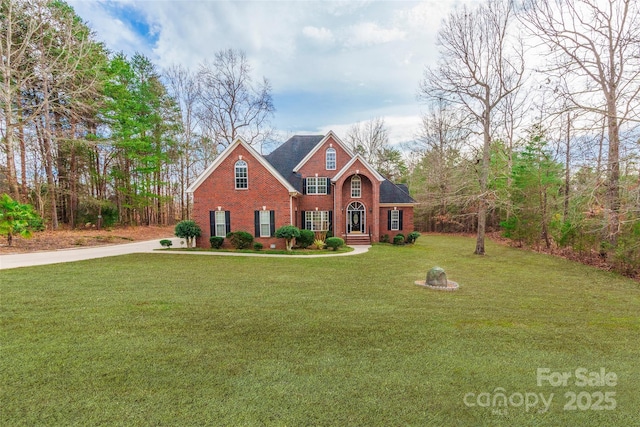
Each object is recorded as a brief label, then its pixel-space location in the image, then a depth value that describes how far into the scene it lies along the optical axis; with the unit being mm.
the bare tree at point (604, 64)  9367
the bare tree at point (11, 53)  13180
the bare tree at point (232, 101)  25750
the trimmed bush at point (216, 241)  15414
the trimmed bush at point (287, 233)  15273
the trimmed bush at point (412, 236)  20031
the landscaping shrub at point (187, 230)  15258
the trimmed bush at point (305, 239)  16344
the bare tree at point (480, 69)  14133
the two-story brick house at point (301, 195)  15672
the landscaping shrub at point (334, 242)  15727
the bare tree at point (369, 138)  36344
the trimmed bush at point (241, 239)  15453
